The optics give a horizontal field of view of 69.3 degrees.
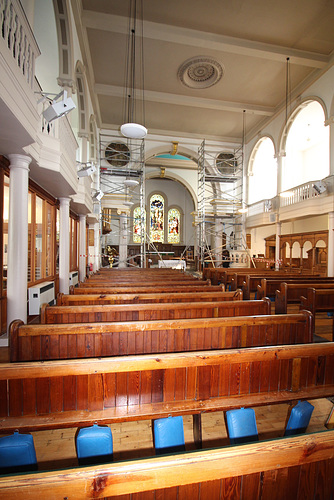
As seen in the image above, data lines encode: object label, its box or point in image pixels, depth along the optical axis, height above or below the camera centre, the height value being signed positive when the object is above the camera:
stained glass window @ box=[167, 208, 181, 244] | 19.73 +2.30
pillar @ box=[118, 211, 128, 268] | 10.36 +0.35
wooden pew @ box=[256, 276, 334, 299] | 4.27 -0.57
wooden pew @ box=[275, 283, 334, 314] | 3.62 -0.67
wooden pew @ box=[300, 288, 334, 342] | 3.50 -0.73
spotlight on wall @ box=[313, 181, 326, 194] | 7.43 +2.07
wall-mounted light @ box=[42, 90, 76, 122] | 3.14 +1.89
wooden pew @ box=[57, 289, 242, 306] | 3.03 -0.58
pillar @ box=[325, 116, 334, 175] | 7.33 +3.45
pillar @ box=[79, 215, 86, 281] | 7.87 +0.13
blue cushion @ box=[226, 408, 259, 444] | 1.27 -0.92
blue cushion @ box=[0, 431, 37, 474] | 0.97 -0.82
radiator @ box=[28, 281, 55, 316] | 4.43 -0.83
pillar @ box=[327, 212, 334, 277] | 7.34 +0.22
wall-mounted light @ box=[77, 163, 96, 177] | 5.61 +1.92
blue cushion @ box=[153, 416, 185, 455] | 1.19 -0.91
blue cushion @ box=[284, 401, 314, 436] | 1.29 -0.89
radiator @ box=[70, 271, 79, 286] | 7.07 -0.77
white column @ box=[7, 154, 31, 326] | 3.29 +0.24
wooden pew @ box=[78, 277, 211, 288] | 4.11 -0.54
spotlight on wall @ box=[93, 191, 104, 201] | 7.70 +1.88
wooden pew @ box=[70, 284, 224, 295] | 3.51 -0.55
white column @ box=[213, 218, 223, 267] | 11.99 +0.80
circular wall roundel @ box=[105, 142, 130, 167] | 11.38 +4.77
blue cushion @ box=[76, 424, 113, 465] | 1.05 -0.84
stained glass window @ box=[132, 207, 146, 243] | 17.70 +2.03
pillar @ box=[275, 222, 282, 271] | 9.78 +0.46
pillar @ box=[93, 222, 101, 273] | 9.68 +0.24
